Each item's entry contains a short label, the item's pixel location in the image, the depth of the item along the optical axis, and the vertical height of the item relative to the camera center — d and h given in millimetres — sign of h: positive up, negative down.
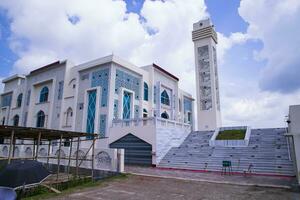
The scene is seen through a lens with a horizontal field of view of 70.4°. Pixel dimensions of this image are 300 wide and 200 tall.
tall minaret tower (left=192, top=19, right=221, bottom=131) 25297 +8483
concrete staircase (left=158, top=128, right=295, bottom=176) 11617 -587
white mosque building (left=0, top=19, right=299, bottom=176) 14039 +3825
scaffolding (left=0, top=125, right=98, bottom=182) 7620 +517
